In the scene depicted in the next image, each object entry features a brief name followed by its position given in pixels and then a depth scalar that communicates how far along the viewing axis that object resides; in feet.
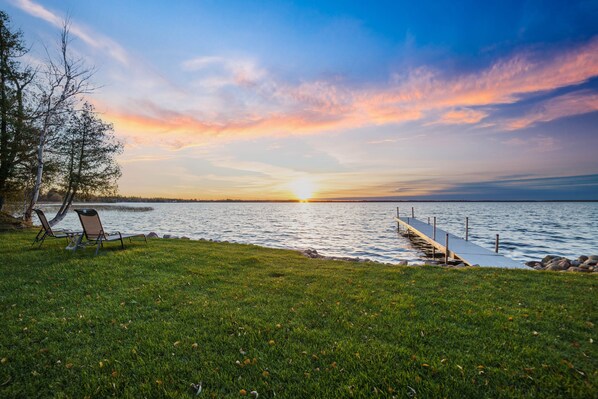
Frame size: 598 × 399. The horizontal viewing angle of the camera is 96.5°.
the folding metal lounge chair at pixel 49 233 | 38.58
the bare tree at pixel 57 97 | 54.03
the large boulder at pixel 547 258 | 54.83
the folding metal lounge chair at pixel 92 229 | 34.13
